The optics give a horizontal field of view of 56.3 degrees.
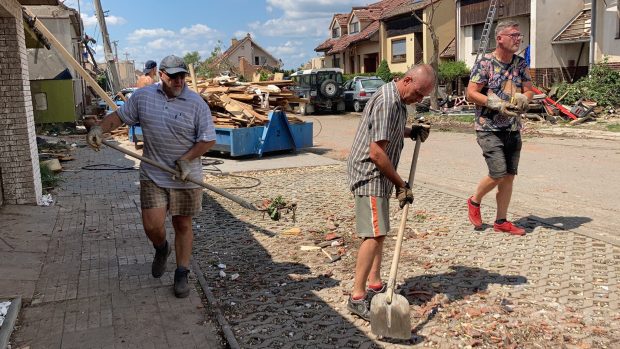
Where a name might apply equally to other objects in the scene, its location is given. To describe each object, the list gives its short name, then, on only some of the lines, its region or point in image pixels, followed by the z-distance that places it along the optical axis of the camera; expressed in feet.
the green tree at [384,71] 112.37
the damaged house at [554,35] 77.56
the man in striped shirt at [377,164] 12.19
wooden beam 24.90
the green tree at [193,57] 243.15
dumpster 41.04
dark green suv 88.58
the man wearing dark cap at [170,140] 14.28
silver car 87.45
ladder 82.49
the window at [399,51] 118.21
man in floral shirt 18.38
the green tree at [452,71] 92.53
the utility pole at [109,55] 80.94
